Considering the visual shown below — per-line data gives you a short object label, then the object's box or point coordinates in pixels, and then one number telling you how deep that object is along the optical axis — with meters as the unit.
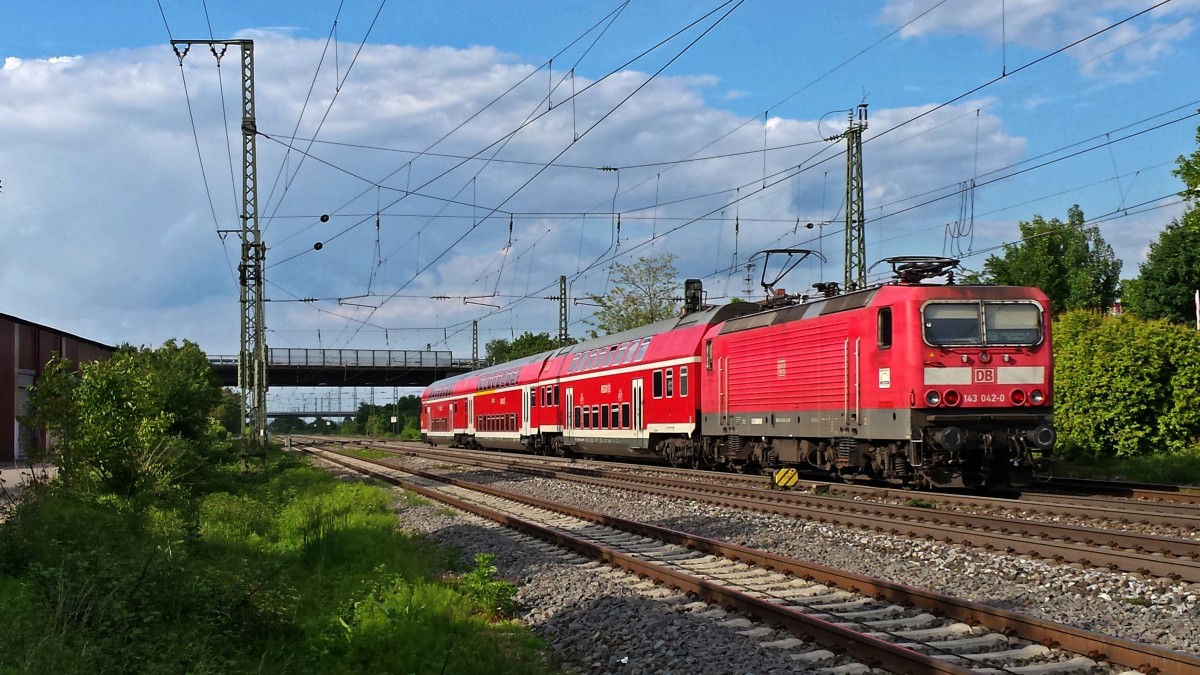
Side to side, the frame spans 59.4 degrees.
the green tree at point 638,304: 59.88
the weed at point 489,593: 9.81
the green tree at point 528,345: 79.69
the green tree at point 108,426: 16.81
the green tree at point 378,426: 115.94
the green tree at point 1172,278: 53.81
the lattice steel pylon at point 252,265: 31.00
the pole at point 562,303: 56.06
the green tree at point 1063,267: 63.69
